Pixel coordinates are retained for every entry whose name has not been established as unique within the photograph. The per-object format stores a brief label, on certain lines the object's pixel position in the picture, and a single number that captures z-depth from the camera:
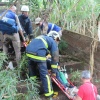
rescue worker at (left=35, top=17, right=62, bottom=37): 6.07
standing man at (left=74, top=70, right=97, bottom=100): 3.95
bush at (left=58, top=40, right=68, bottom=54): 7.60
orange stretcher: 5.11
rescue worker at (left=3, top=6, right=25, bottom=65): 6.01
